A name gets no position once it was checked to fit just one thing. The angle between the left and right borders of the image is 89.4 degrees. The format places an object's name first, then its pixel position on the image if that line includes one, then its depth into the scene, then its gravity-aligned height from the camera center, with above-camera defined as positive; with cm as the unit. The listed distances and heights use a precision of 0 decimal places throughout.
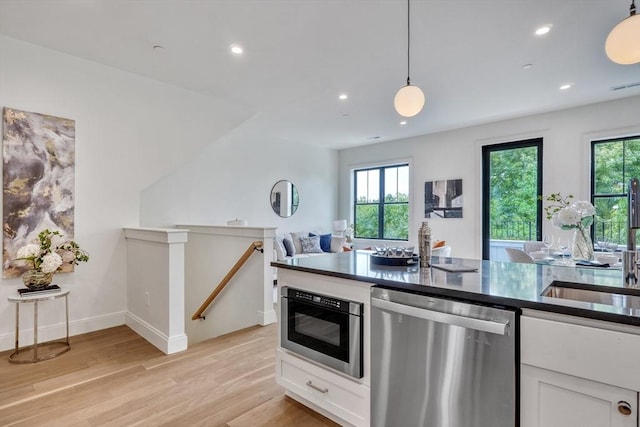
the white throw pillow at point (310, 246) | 674 -66
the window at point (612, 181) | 460 +51
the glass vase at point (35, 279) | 286 -59
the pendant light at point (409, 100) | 253 +91
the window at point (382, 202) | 709 +28
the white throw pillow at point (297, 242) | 671 -58
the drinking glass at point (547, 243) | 394 -34
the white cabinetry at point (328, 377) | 175 -98
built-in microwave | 176 -69
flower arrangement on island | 306 -7
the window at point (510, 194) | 539 +36
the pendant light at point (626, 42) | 178 +99
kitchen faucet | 147 -12
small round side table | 276 -124
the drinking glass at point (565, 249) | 342 -43
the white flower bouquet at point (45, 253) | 284 -36
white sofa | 638 -61
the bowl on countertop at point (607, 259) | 309 -42
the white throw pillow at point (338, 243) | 698 -62
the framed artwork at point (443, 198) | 613 +32
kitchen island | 106 -43
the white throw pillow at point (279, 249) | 569 -64
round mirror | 671 +34
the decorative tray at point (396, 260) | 203 -29
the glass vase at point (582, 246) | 311 -30
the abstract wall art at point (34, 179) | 297 +34
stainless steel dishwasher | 127 -65
